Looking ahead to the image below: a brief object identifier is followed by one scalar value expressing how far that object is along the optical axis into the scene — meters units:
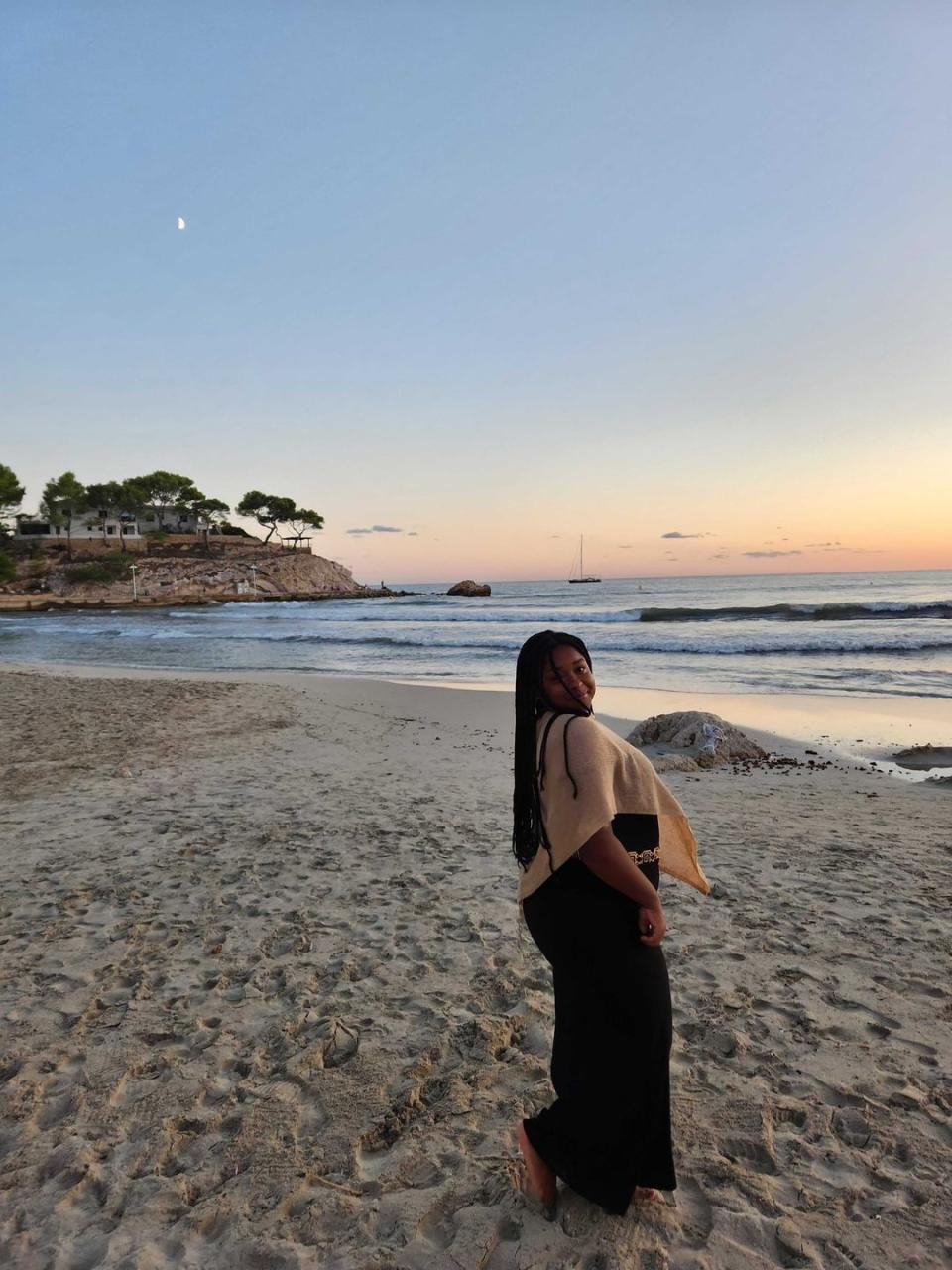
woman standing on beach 1.98
